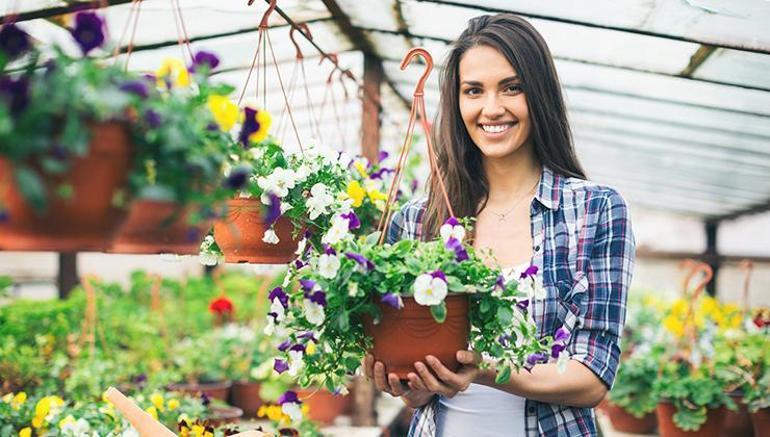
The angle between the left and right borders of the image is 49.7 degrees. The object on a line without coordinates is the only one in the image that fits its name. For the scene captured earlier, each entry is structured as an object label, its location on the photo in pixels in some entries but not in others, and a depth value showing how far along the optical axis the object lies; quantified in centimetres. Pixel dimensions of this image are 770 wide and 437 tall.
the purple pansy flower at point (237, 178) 108
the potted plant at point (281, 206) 182
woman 177
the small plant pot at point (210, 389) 401
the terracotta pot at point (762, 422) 336
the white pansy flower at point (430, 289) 143
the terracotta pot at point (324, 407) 409
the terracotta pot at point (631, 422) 419
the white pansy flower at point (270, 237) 182
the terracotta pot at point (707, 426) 355
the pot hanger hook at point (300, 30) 235
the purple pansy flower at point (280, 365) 170
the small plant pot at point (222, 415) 317
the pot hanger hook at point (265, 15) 181
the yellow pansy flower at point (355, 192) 197
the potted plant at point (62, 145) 86
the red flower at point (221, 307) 409
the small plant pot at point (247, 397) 442
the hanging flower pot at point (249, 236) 184
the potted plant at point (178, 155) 97
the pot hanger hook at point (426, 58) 167
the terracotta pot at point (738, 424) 378
